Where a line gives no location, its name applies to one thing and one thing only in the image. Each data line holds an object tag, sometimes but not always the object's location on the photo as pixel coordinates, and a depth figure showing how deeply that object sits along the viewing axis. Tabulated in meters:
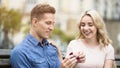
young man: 2.42
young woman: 2.76
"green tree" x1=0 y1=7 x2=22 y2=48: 19.55
